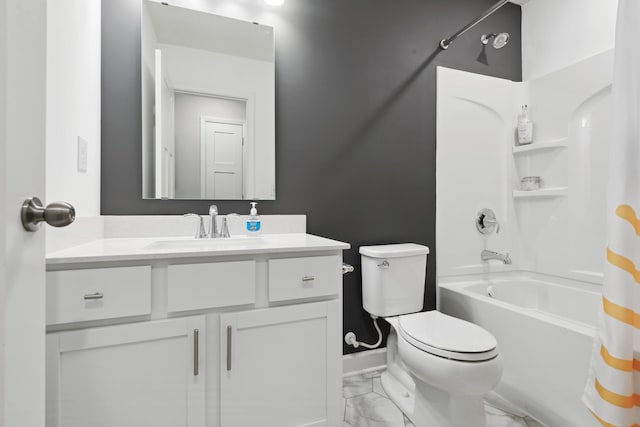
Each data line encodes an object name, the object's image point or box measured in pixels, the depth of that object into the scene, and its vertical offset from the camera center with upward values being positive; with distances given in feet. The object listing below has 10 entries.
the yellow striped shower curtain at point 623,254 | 3.22 -0.43
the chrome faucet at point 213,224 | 4.89 -0.23
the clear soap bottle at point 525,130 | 7.27 +1.93
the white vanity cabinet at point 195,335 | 3.01 -1.37
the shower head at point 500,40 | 6.26 +3.48
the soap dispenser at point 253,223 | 5.18 -0.22
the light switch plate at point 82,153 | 3.96 +0.72
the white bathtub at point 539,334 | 4.29 -1.99
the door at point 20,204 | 1.32 +0.01
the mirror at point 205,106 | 4.94 +1.73
